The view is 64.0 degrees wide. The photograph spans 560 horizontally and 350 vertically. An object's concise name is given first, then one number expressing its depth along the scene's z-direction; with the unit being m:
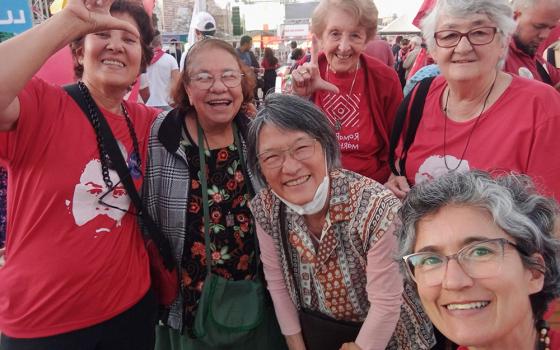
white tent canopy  14.55
